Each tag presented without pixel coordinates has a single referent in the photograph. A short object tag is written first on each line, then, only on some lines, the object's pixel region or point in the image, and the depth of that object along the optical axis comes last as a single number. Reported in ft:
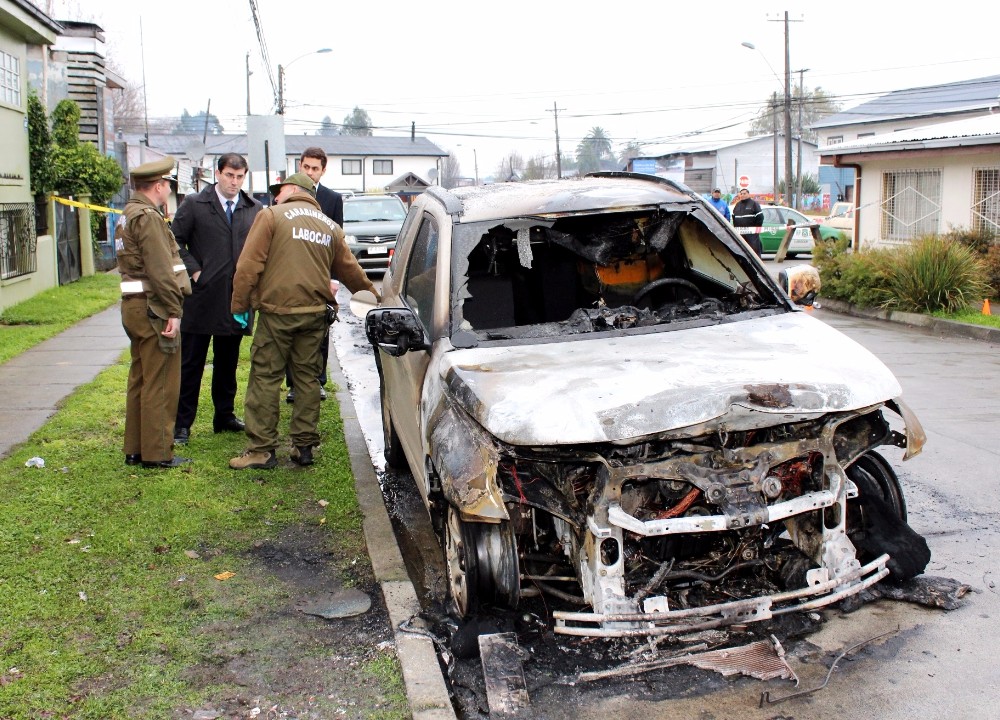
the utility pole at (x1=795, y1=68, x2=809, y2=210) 153.28
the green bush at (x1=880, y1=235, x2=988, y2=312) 47.83
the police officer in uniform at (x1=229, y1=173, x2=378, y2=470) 20.56
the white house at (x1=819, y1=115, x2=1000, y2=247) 56.65
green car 86.89
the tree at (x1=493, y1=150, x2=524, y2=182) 311.68
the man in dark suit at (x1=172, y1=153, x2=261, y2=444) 23.04
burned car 12.32
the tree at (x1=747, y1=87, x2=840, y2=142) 313.73
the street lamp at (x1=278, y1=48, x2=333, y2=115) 112.27
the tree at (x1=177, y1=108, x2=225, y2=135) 356.59
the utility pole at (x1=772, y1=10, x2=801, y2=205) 129.49
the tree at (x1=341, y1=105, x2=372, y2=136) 439.22
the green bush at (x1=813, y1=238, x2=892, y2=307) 51.57
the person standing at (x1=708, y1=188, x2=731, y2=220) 65.72
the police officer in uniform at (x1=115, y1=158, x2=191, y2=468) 20.26
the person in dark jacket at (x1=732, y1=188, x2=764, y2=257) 56.23
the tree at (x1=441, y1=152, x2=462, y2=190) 301.67
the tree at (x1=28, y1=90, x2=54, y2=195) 55.98
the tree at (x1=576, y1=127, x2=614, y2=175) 401.70
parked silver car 66.74
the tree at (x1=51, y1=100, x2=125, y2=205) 58.59
